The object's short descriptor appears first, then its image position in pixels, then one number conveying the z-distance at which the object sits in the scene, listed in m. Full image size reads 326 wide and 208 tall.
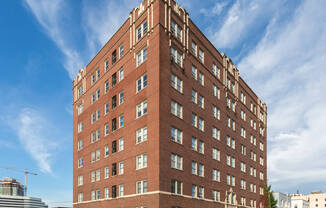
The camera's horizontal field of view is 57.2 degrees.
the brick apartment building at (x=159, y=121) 36.06
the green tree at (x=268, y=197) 66.42
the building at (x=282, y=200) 94.81
